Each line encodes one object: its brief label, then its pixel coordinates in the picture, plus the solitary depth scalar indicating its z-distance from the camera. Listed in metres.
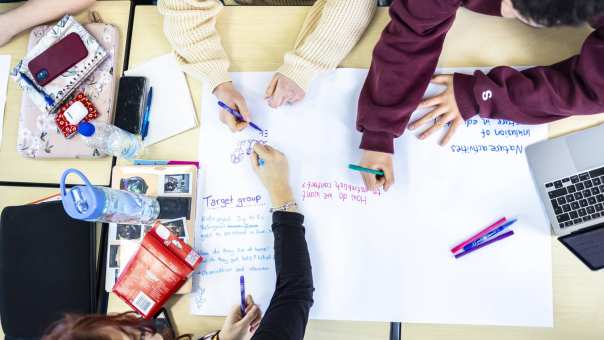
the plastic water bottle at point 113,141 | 1.02
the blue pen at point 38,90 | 1.06
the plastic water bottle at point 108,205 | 0.86
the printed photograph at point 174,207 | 1.01
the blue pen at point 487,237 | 0.93
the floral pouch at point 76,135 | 1.06
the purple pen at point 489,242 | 0.93
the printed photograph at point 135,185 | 1.03
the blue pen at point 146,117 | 1.06
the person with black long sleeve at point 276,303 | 0.83
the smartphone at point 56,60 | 1.07
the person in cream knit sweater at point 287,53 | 1.01
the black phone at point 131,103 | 1.05
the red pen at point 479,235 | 0.93
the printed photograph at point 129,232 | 1.02
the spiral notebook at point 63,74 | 1.07
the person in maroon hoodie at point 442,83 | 0.90
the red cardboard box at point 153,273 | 0.96
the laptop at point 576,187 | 0.91
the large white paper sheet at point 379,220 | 0.93
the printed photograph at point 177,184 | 1.02
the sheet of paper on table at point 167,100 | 1.06
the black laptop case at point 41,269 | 0.99
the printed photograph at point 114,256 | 1.01
